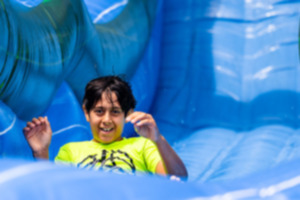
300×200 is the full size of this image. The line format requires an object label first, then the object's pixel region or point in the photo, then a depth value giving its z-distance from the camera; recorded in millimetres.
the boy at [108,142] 3970
